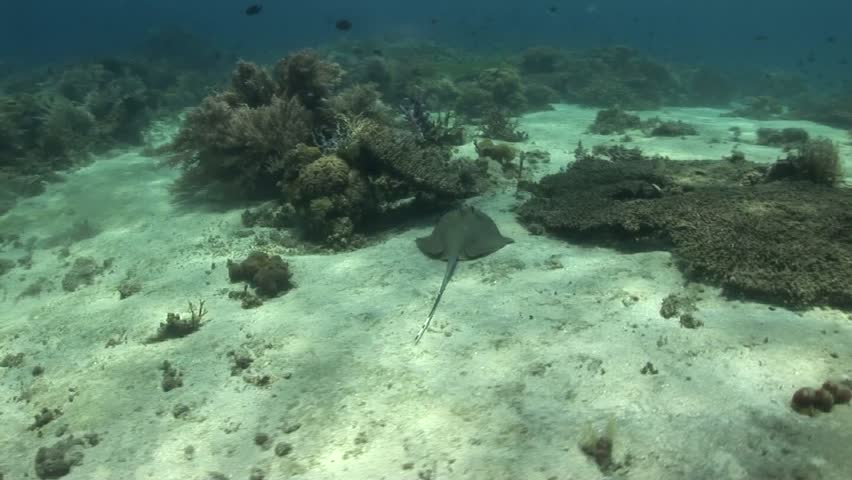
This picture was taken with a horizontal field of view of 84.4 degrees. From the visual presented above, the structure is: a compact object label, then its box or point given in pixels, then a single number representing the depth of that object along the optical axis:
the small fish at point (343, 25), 15.52
